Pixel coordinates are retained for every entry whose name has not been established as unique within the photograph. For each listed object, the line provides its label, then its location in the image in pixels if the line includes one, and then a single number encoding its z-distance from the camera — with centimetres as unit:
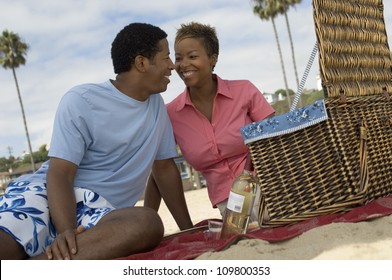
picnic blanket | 258
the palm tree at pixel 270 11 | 3291
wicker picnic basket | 291
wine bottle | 288
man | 270
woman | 364
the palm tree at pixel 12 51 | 3228
